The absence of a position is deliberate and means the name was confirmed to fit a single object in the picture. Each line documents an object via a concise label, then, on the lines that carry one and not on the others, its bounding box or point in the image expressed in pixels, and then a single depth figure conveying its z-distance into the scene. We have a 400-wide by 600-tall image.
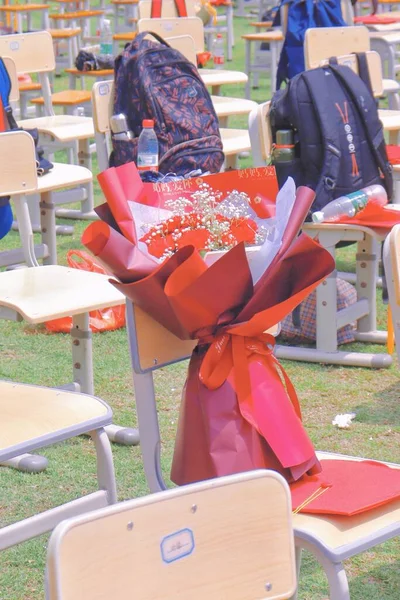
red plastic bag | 9.31
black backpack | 8.42
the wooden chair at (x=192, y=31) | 13.41
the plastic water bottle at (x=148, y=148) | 9.62
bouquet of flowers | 4.17
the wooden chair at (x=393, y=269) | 4.96
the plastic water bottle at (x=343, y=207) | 8.23
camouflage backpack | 10.18
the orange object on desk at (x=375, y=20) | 19.86
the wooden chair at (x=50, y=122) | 11.81
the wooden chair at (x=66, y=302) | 6.32
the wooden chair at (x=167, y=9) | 15.73
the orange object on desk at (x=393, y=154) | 9.74
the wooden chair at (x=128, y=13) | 24.92
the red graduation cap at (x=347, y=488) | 4.19
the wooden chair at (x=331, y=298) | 8.23
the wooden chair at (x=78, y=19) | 24.25
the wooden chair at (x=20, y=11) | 24.06
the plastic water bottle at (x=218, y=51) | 22.43
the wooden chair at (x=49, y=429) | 4.50
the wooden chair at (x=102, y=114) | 10.06
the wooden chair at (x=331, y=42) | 11.90
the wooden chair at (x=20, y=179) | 7.45
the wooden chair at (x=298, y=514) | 3.92
